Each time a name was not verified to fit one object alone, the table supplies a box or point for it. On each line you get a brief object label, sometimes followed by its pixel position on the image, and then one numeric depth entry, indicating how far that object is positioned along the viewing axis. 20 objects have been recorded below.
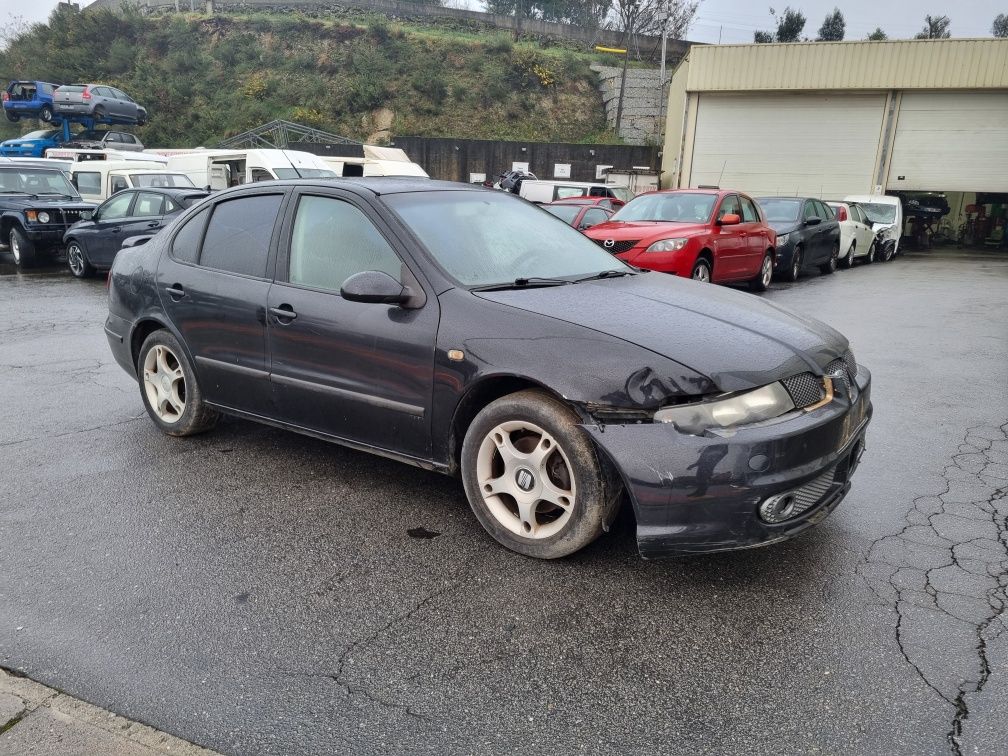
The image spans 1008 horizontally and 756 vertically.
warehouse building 23.88
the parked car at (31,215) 13.55
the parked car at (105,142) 25.92
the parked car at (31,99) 28.00
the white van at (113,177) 15.36
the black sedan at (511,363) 2.94
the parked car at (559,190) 21.50
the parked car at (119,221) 11.99
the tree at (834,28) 50.86
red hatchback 9.72
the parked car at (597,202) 15.95
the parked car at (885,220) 18.72
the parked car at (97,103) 27.36
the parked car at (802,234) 13.56
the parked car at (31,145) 26.69
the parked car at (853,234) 16.78
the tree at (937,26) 49.86
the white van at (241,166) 17.62
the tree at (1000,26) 56.94
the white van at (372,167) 18.34
